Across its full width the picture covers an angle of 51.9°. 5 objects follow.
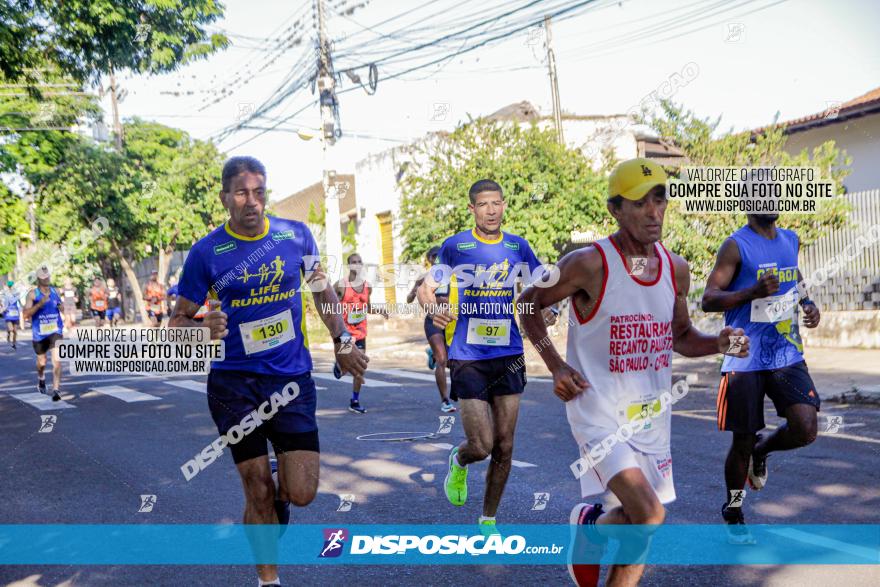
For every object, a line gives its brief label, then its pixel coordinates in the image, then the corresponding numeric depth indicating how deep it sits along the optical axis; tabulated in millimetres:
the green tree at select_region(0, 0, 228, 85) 11453
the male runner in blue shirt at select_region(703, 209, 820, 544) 5395
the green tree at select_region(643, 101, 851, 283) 14164
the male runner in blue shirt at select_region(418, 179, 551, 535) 5703
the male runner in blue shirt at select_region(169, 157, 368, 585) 4500
